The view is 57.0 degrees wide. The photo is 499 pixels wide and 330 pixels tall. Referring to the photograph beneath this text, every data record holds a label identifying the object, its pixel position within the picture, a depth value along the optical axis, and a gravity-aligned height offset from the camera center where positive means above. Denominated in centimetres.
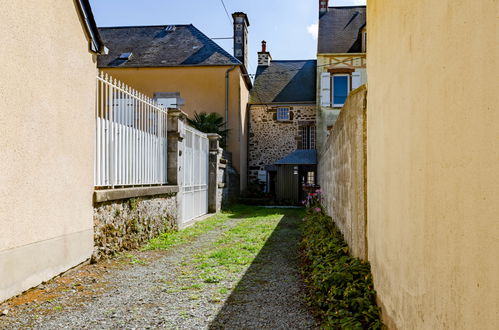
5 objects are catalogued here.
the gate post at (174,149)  971 +28
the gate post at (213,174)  1402 -37
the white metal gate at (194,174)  1108 -32
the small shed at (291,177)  2141 -73
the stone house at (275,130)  2320 +159
